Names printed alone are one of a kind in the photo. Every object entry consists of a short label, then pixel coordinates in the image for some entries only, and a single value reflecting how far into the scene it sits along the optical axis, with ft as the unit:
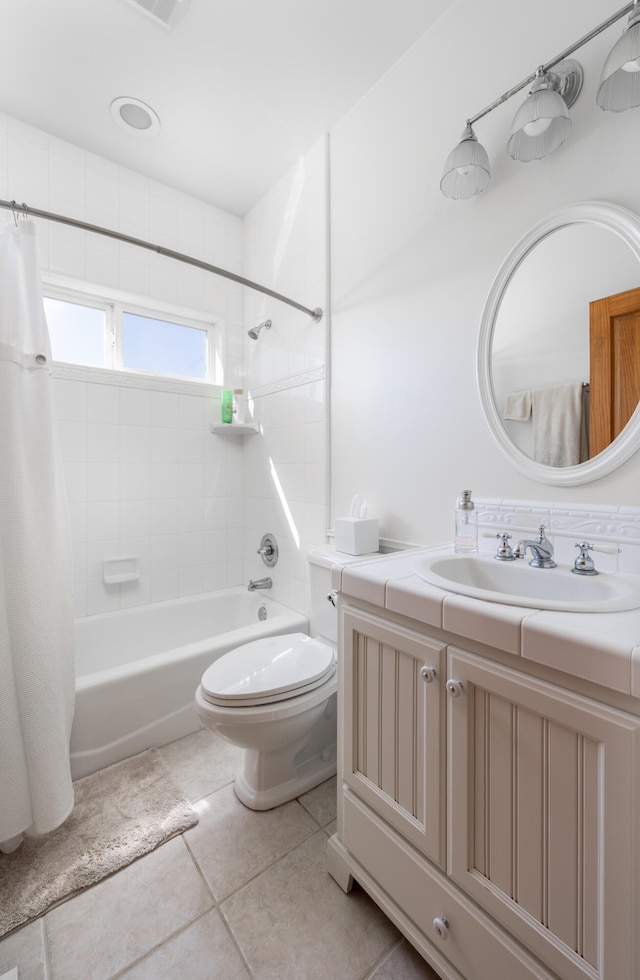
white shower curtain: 3.79
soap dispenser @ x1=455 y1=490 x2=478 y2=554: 3.94
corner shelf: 7.87
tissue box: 5.13
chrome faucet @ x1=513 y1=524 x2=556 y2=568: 3.37
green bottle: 7.93
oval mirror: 3.22
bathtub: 4.96
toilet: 4.05
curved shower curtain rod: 4.11
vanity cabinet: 1.88
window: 6.86
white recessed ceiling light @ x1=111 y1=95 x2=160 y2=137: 5.73
